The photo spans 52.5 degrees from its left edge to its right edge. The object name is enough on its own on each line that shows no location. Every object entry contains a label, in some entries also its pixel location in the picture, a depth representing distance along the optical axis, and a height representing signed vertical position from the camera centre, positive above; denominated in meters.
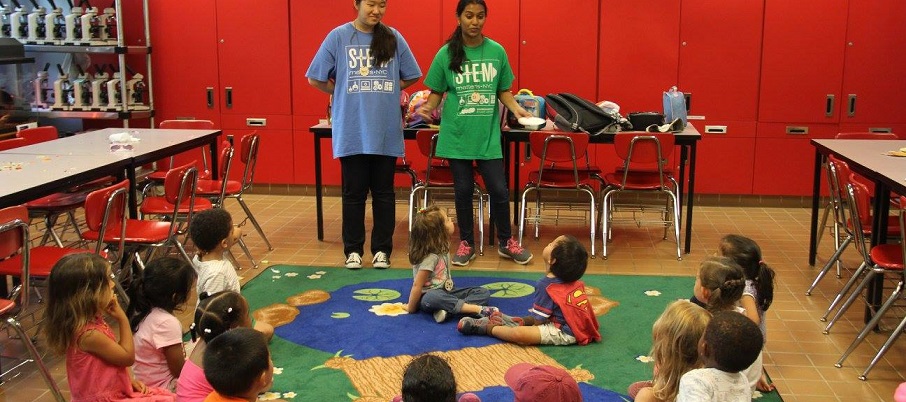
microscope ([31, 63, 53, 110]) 8.20 -0.29
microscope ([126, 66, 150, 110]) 8.13 -0.27
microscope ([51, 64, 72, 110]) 8.14 -0.29
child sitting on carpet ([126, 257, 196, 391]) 3.26 -0.90
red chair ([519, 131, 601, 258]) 5.98 -0.65
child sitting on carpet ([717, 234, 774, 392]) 3.73 -0.85
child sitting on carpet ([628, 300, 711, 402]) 2.95 -0.90
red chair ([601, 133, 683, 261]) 5.93 -0.72
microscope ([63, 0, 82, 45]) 7.93 +0.27
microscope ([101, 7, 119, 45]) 8.05 +0.28
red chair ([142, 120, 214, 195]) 6.50 -0.48
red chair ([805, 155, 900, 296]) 4.89 -0.76
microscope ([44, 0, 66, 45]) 7.98 +0.28
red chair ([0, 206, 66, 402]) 3.52 -0.77
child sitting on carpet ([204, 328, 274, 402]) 2.54 -0.83
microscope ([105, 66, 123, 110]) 8.06 -0.31
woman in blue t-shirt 5.61 -0.19
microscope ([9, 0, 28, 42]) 8.04 +0.29
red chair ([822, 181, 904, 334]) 4.34 -0.91
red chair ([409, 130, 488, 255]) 6.12 -0.78
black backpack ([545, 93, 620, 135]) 6.10 -0.35
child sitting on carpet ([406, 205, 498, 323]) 4.63 -1.05
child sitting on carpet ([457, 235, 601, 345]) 4.15 -1.13
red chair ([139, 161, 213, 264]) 4.96 -0.83
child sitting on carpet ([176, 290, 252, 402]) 2.98 -0.87
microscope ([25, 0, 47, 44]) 8.01 +0.29
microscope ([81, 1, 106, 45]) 7.92 +0.28
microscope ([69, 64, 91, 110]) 8.08 -0.30
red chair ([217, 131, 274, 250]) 5.93 -0.61
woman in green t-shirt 5.81 -0.32
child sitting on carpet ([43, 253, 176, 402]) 3.02 -0.89
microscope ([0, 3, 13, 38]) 8.12 +0.31
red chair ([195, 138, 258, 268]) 5.67 -0.82
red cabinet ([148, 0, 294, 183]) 8.09 -0.07
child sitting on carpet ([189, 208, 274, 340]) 3.88 -0.81
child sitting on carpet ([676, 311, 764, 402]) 2.67 -0.86
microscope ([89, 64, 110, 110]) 8.08 -0.28
